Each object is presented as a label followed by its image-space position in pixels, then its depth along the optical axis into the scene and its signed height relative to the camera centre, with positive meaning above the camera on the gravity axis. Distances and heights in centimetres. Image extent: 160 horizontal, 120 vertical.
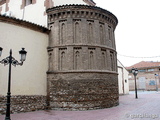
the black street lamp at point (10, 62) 687 +63
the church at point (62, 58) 1092 +126
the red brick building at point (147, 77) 3944 -66
